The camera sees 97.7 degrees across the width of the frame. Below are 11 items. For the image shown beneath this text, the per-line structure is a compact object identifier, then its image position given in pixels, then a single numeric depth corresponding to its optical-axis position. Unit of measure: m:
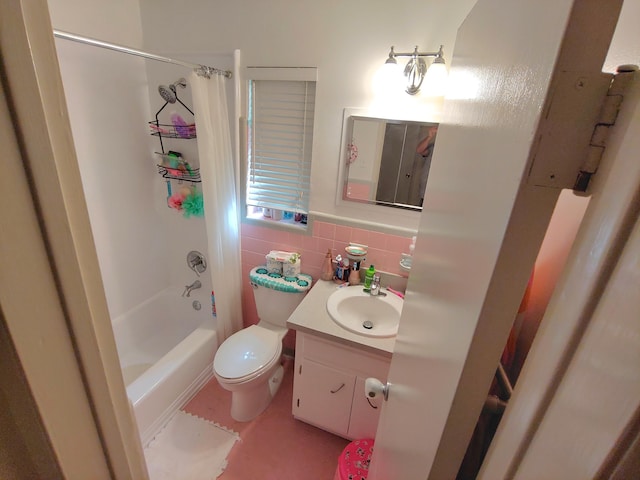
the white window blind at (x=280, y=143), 1.68
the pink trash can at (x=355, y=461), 1.21
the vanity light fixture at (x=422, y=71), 1.31
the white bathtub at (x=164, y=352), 1.58
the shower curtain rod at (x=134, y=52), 1.14
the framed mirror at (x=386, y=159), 1.48
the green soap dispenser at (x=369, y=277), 1.65
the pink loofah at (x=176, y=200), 2.12
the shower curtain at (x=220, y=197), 1.65
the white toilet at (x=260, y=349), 1.54
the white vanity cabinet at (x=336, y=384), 1.36
